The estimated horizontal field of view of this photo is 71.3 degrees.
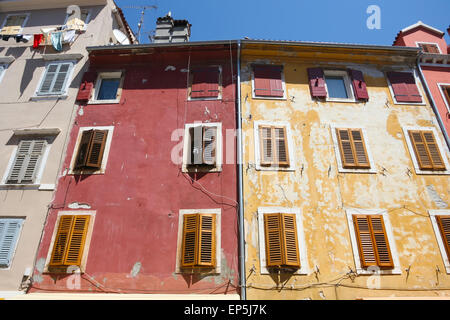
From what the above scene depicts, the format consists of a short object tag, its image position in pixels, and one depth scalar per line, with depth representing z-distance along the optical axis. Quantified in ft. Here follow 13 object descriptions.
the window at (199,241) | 30.50
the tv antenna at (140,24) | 60.60
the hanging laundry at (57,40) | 46.34
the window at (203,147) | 35.88
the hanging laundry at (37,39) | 47.19
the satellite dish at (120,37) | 50.39
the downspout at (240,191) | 30.04
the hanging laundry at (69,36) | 47.14
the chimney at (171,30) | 53.78
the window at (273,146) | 35.68
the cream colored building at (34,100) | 32.89
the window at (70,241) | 30.99
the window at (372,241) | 30.19
